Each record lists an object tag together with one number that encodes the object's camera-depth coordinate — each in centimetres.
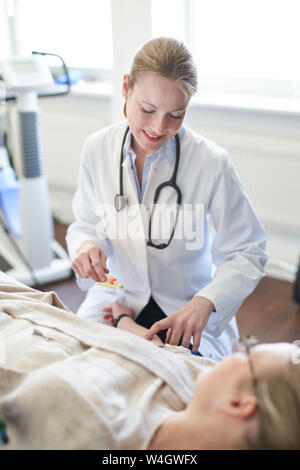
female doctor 119
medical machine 216
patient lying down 75
